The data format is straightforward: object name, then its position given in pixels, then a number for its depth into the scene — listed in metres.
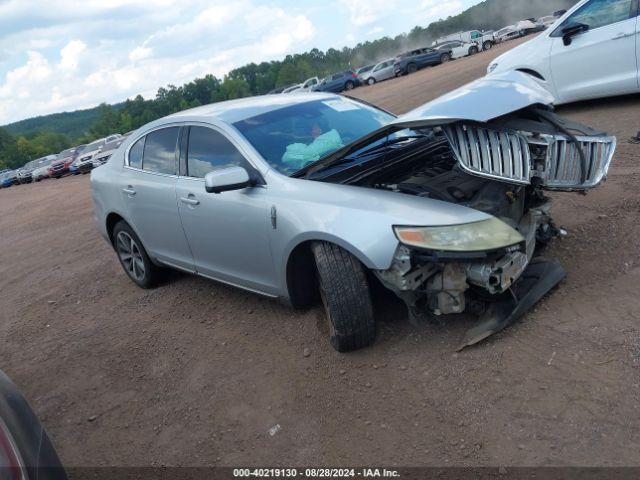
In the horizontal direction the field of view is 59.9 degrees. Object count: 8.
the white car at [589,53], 7.02
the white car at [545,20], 45.26
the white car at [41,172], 30.52
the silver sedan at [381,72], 39.72
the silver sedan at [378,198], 3.17
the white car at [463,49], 39.38
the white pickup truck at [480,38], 41.81
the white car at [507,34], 44.94
